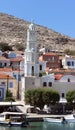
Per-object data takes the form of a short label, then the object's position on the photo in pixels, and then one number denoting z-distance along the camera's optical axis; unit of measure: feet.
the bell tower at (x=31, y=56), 267.59
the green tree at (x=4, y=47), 433.40
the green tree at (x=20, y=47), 476.87
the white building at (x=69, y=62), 356.38
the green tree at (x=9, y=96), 255.78
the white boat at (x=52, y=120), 220.43
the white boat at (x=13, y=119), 205.98
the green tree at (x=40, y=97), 244.22
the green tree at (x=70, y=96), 253.24
